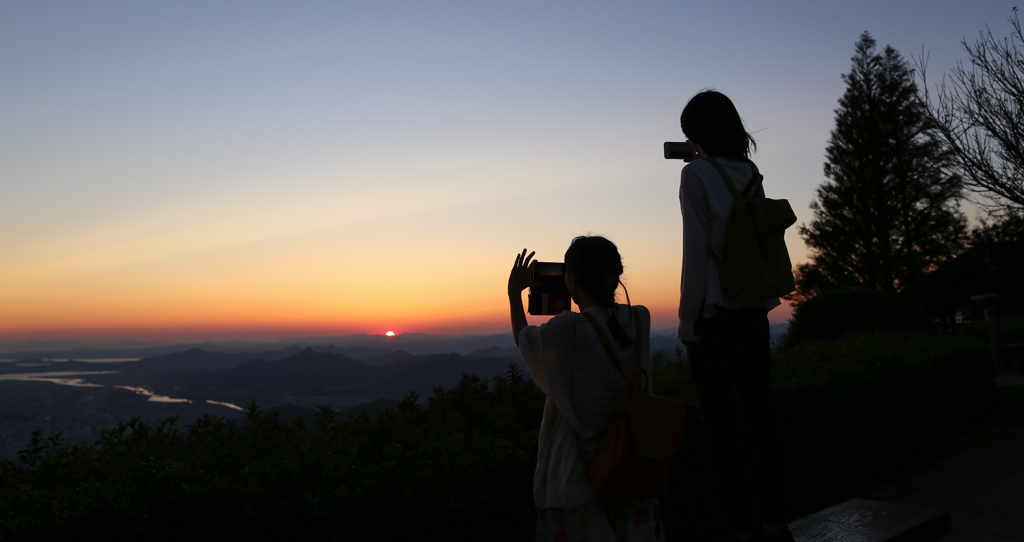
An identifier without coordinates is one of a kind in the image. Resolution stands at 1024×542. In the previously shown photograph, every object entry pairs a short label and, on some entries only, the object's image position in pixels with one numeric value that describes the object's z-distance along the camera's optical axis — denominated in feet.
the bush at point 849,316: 39.30
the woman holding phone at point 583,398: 6.91
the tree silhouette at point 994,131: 39.14
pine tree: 87.30
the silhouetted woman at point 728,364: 7.70
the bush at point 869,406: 16.22
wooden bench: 10.64
